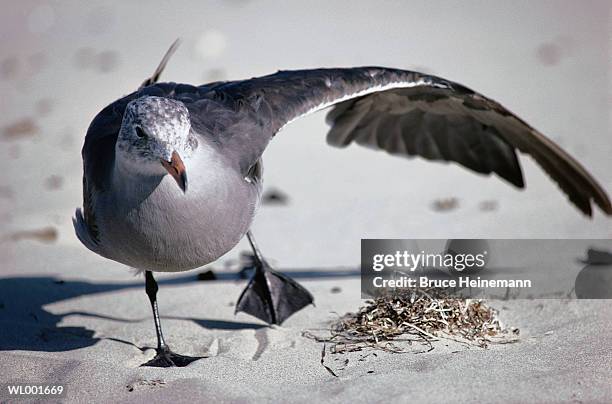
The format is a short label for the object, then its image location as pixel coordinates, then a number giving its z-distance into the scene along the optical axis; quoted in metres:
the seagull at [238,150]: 9.66
